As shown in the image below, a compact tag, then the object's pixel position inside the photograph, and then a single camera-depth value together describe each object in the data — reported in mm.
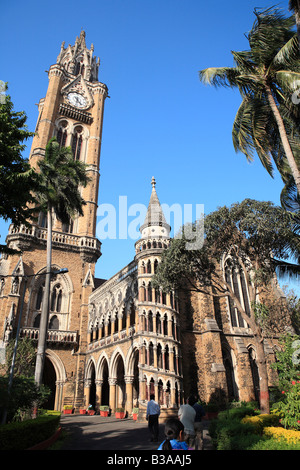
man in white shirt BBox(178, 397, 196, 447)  7696
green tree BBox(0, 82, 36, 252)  12735
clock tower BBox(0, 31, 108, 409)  29156
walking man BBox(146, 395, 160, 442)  11438
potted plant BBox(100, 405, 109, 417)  23984
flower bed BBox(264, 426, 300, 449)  8570
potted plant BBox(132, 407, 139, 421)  19703
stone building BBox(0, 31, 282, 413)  21641
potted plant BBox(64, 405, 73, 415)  27344
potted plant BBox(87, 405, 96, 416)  26308
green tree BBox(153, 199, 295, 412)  15352
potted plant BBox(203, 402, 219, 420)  19906
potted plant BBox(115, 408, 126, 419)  21234
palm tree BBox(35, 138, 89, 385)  19672
